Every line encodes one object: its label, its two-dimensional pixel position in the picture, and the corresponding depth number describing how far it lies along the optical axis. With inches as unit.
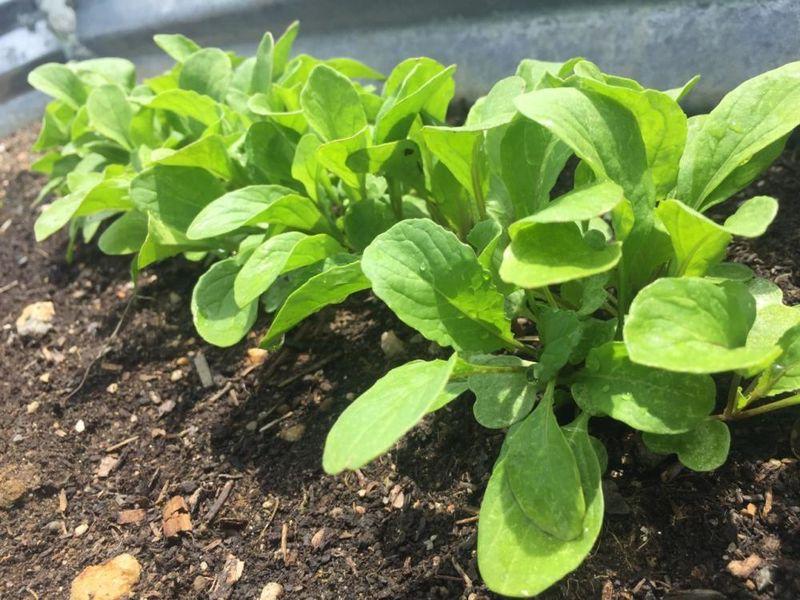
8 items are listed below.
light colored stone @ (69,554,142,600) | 9.0
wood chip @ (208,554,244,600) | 8.7
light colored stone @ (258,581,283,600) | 8.5
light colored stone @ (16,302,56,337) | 14.0
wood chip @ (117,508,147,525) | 10.0
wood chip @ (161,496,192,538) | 9.6
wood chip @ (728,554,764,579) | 7.2
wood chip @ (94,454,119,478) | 10.8
